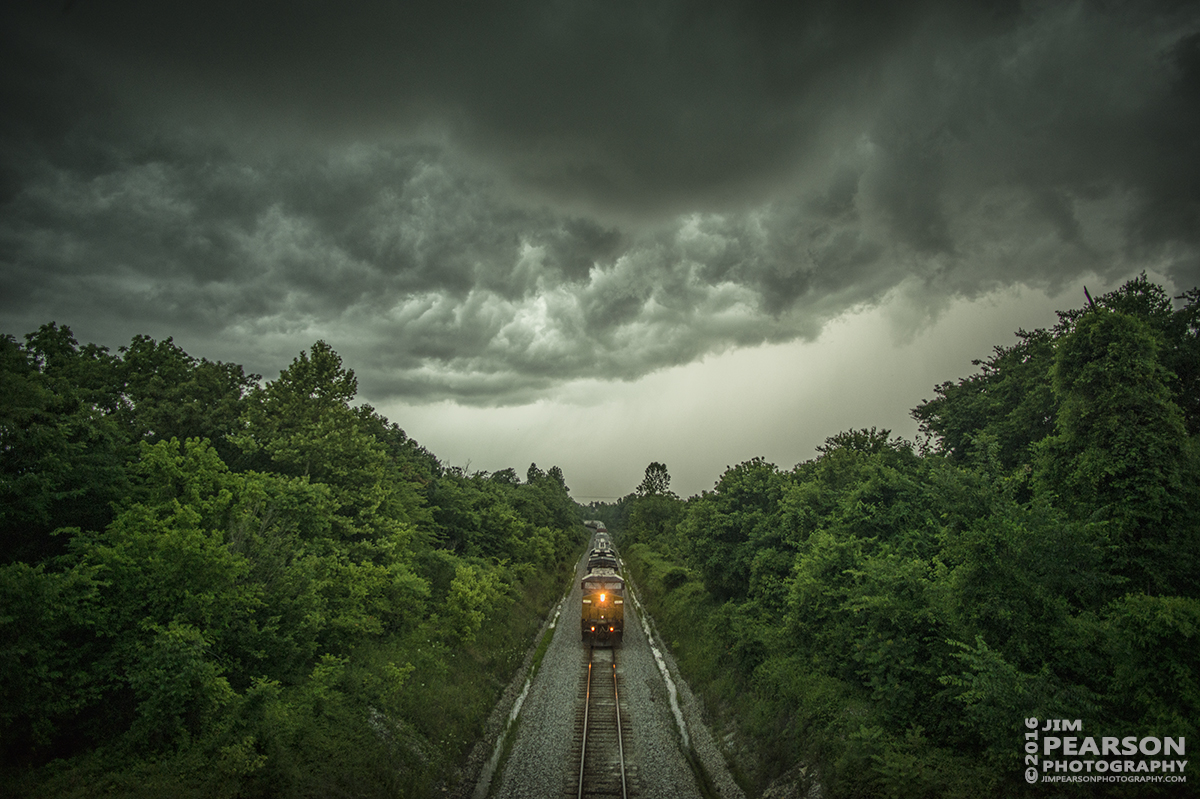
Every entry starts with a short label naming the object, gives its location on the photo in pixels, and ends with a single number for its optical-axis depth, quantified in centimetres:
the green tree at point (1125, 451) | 1123
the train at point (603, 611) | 2695
